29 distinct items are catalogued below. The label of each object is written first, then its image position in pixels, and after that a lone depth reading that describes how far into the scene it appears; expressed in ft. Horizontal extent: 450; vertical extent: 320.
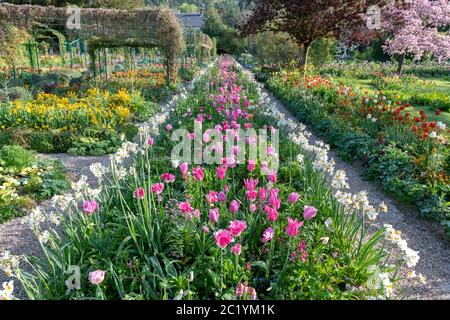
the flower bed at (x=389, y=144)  12.79
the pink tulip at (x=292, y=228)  6.55
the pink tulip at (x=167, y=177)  8.70
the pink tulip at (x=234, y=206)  7.26
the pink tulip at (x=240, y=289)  6.19
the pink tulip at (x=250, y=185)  7.68
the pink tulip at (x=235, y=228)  6.27
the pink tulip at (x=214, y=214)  6.85
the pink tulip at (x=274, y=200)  7.15
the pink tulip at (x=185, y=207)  7.35
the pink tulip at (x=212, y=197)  7.78
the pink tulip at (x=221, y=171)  8.27
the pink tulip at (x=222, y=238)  6.02
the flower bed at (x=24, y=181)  13.39
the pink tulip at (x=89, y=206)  7.45
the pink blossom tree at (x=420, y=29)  51.16
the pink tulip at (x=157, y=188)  8.19
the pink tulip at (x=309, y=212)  6.93
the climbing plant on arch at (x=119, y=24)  37.91
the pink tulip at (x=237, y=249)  6.35
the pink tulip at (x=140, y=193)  7.94
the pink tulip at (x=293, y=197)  7.59
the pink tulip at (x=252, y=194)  7.55
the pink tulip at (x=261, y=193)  7.60
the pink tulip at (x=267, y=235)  6.72
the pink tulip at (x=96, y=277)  5.83
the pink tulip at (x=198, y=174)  8.15
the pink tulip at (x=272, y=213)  6.88
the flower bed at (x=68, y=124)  20.92
